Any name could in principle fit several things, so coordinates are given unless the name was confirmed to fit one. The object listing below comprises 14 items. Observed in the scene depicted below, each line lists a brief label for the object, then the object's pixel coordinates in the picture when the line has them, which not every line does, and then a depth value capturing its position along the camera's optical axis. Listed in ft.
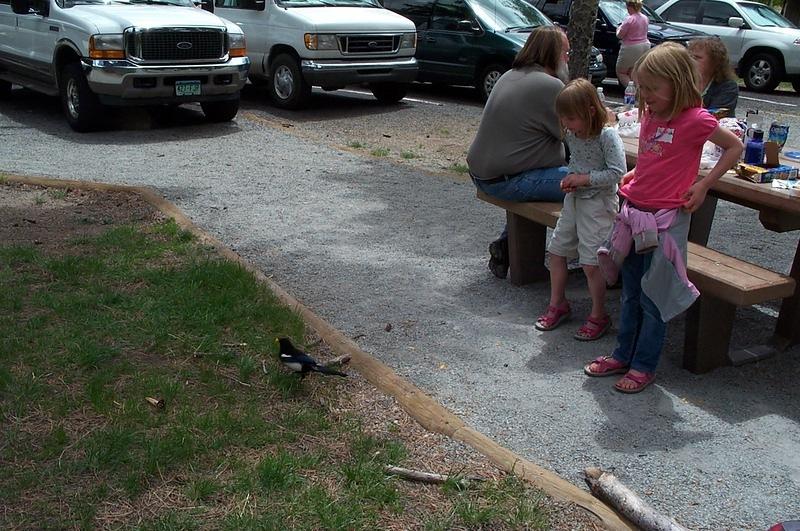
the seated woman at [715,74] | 21.27
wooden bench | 14.88
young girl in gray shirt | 16.22
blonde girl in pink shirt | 14.11
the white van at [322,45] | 42.65
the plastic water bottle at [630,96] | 24.90
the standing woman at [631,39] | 45.14
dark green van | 46.85
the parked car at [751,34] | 58.75
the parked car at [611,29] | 54.39
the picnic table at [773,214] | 16.16
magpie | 14.25
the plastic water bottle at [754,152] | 17.49
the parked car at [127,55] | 35.63
